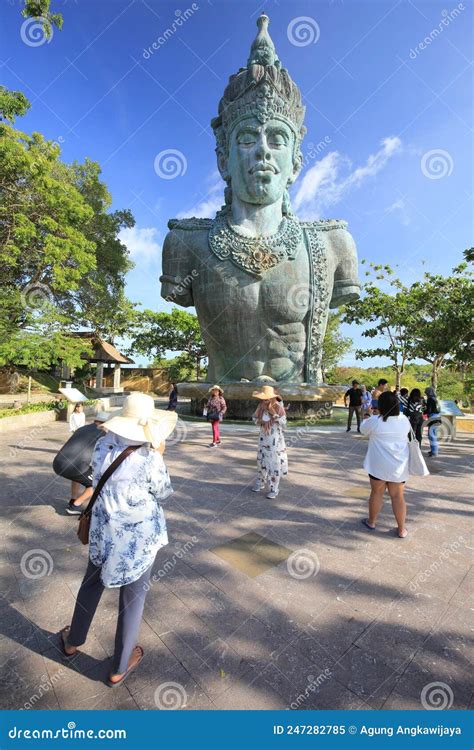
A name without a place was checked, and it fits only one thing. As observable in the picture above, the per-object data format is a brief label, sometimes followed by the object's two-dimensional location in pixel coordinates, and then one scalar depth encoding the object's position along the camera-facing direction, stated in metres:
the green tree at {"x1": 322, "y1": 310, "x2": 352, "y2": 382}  32.97
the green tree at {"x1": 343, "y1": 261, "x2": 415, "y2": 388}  22.23
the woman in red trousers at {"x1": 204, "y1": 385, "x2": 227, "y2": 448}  8.01
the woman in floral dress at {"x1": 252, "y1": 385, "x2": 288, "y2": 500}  4.84
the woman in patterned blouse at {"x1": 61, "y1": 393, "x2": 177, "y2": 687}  2.04
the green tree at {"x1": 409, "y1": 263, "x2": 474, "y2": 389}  14.77
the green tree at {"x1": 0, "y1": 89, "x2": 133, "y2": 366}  13.51
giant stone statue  12.57
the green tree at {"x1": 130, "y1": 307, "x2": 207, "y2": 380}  36.94
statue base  12.09
